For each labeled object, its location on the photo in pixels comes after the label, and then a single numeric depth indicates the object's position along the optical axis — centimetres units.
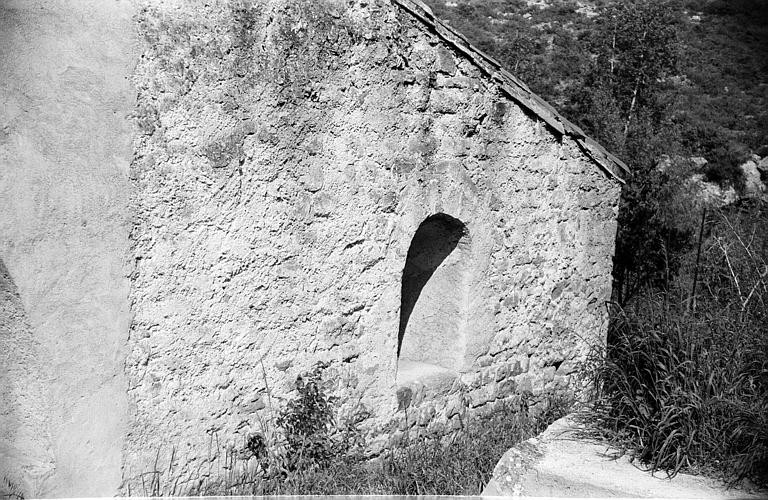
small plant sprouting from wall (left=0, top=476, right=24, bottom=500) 365
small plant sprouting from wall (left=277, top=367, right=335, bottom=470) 469
